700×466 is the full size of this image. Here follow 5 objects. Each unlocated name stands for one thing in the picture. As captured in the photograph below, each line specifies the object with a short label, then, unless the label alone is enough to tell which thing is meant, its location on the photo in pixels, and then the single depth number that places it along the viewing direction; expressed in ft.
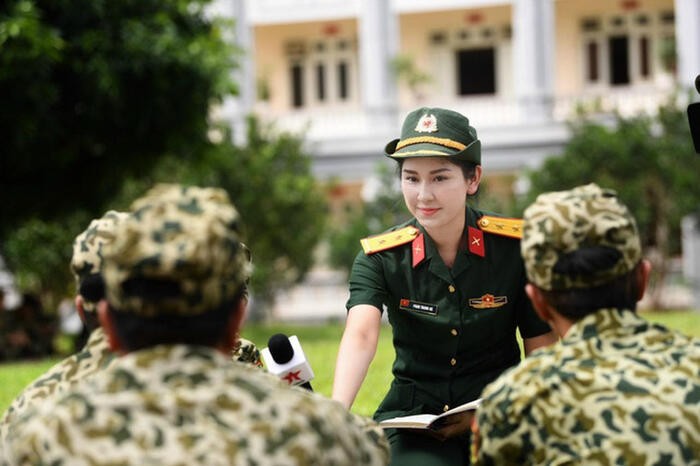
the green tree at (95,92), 59.29
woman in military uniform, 19.02
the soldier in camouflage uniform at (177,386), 11.05
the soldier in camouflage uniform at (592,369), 12.47
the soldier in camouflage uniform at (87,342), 15.43
